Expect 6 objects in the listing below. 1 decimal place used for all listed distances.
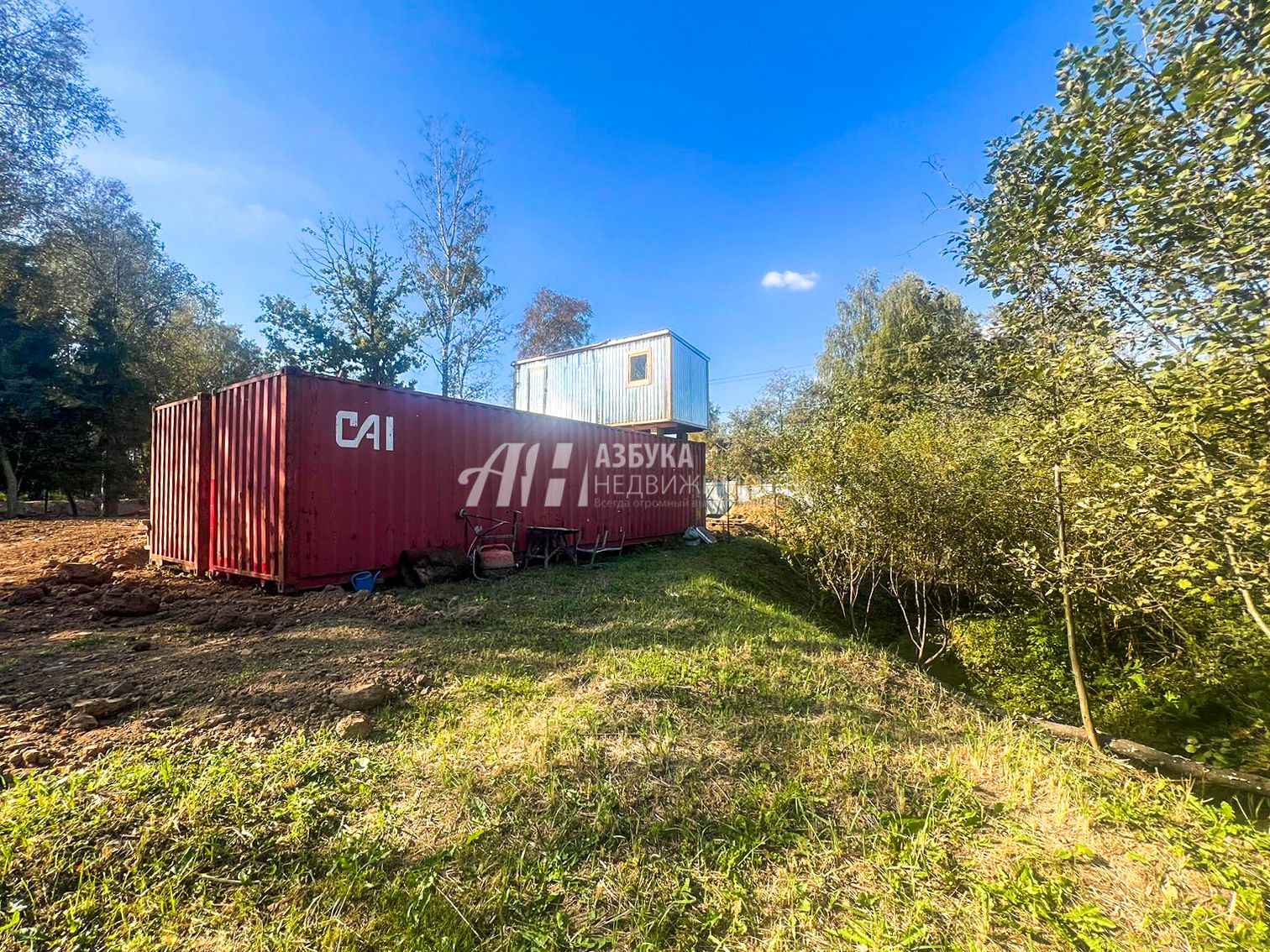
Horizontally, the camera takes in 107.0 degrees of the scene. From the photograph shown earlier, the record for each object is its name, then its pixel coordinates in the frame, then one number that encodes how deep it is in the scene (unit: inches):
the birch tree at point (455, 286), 583.8
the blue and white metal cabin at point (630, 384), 479.2
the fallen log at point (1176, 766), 120.3
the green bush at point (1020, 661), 183.6
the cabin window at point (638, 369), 488.7
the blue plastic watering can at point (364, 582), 209.0
